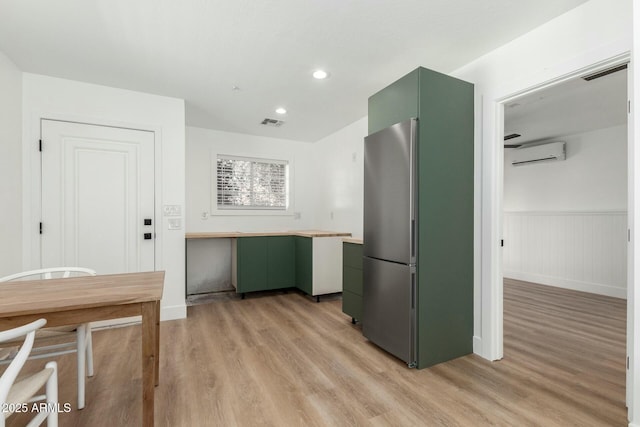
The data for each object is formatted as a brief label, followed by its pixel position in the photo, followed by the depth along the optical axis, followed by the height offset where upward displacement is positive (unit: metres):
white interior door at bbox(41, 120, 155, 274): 2.89 +0.17
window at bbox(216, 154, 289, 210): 4.72 +0.51
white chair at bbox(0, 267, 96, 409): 1.69 -0.73
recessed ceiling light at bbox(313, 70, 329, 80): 2.76 +1.32
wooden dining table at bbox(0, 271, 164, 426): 1.27 -0.41
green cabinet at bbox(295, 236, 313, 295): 3.93 -0.70
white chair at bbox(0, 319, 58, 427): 0.96 -0.67
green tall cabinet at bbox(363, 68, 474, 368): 2.21 +0.06
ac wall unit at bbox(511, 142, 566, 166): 4.87 +1.04
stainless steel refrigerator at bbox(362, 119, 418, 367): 2.19 -0.21
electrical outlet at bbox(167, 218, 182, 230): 3.35 -0.11
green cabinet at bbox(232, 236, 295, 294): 4.02 -0.70
